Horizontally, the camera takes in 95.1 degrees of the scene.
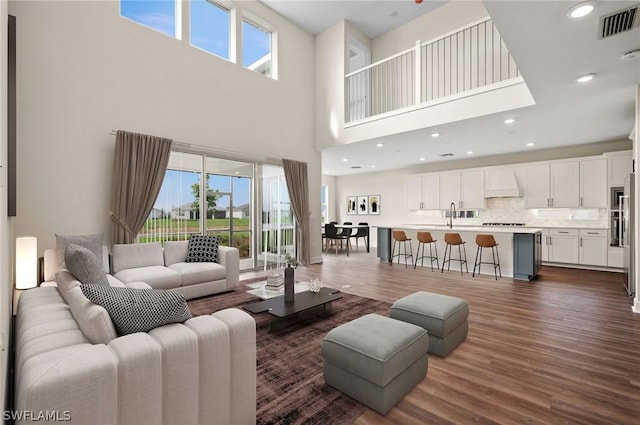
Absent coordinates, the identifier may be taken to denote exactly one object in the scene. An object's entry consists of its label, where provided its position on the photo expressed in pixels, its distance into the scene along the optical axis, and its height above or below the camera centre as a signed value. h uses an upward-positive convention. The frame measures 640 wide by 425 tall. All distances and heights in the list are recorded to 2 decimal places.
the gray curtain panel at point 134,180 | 4.34 +0.51
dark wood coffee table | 3.03 -1.02
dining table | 9.38 -0.49
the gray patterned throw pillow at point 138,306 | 1.47 -0.49
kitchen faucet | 8.33 +0.07
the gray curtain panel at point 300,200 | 6.69 +0.28
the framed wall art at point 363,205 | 11.29 +0.27
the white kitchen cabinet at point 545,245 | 6.92 -0.81
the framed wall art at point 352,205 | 11.64 +0.28
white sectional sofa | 1.10 -0.67
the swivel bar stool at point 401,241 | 6.82 -0.73
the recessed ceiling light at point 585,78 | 3.42 +1.58
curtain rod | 5.01 +1.14
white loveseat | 3.63 -0.78
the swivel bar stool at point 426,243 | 6.45 -0.77
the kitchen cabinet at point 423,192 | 8.91 +0.63
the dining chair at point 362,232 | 9.51 -0.66
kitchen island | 5.45 -0.73
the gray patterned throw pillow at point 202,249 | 4.64 -0.58
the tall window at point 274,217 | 6.45 -0.11
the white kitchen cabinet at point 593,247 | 6.23 -0.78
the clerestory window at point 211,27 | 5.46 +3.60
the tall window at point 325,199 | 12.05 +0.52
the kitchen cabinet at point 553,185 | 6.67 +0.60
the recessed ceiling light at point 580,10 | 2.29 +1.62
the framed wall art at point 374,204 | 10.95 +0.29
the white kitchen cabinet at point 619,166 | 5.94 +0.92
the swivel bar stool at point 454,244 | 5.97 -0.69
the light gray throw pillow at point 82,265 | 2.42 -0.44
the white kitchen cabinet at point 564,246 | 6.54 -0.80
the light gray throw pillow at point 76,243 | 3.49 -0.36
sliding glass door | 4.97 +0.10
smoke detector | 2.90 +1.57
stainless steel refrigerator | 4.17 -0.32
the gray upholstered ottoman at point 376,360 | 1.88 -1.01
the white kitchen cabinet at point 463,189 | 8.06 +0.63
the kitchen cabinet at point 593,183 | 6.32 +0.60
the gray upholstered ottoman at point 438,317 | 2.57 -0.96
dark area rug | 1.88 -1.29
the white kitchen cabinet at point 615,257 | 6.05 -0.96
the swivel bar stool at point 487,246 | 5.57 -0.72
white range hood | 7.38 +0.68
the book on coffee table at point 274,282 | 3.79 -0.91
